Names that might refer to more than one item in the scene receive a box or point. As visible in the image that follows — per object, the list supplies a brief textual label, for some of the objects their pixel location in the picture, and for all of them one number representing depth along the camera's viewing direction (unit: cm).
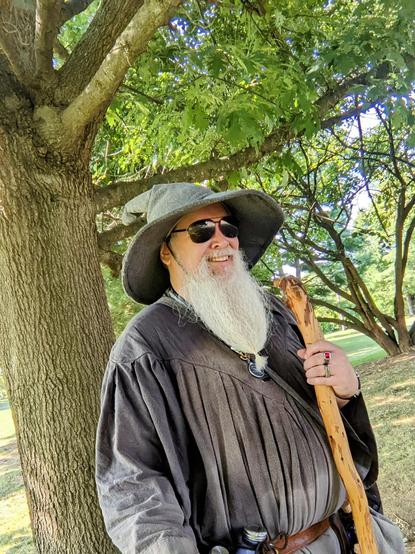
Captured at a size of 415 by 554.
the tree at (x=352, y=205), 1106
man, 154
